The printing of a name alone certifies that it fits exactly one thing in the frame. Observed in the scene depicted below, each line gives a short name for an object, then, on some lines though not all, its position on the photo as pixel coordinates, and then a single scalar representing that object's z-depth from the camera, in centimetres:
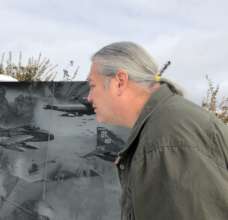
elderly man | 129
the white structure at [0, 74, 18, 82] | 515
